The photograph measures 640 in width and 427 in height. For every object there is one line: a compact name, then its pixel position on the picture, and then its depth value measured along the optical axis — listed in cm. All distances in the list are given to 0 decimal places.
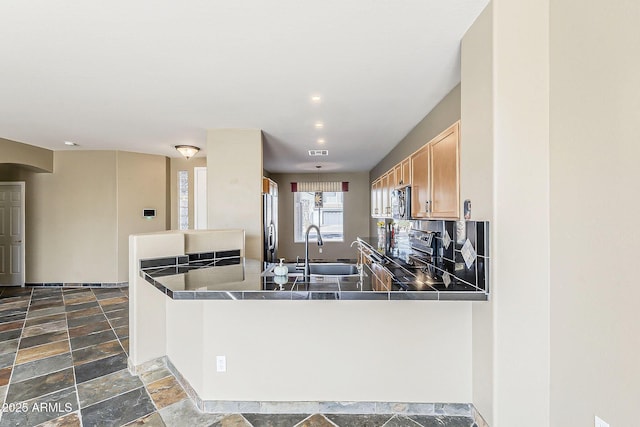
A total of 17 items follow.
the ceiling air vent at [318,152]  519
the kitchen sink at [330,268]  259
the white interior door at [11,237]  530
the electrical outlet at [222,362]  204
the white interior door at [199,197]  610
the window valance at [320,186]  787
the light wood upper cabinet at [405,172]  340
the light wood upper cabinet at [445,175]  218
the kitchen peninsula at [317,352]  200
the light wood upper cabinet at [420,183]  280
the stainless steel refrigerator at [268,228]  405
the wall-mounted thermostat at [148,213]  568
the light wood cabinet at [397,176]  381
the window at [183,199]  612
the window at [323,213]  799
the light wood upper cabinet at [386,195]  455
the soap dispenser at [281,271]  204
